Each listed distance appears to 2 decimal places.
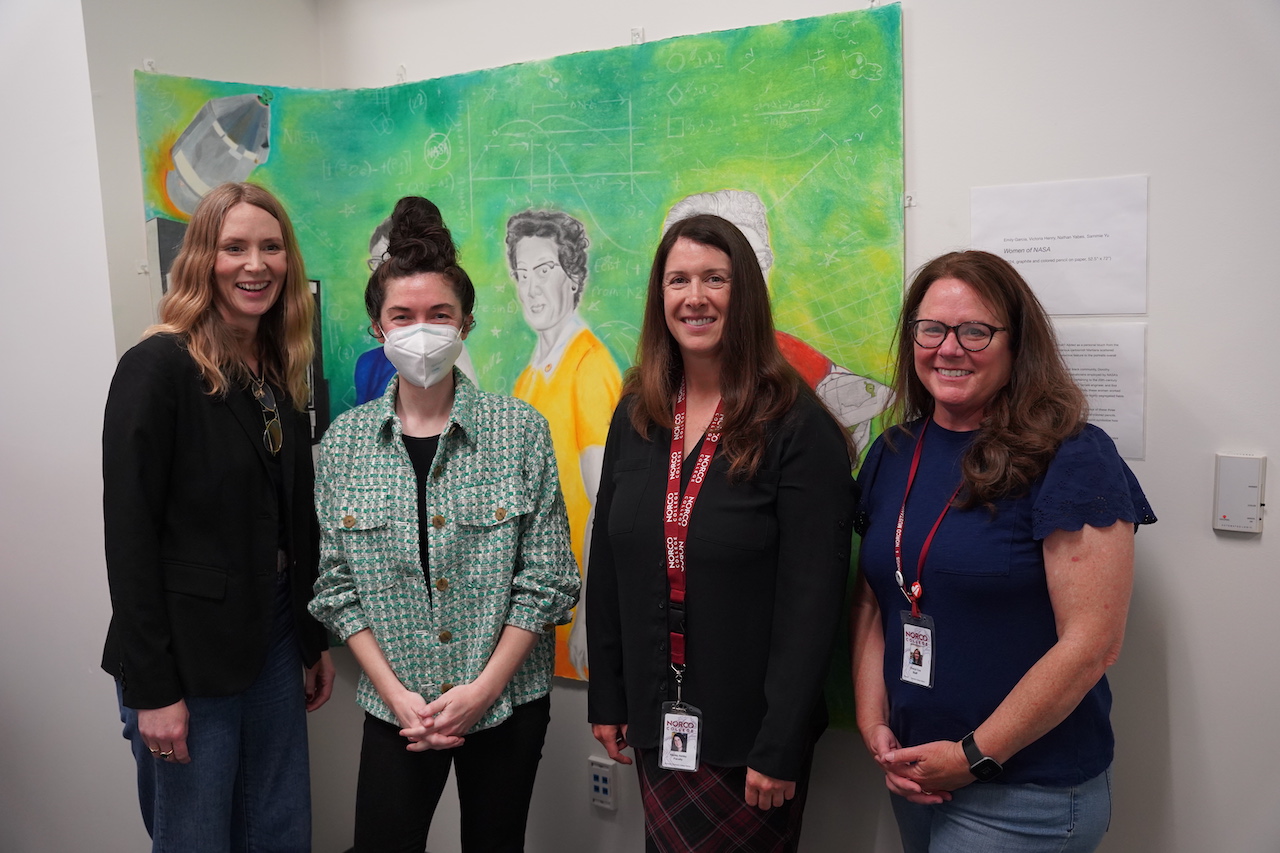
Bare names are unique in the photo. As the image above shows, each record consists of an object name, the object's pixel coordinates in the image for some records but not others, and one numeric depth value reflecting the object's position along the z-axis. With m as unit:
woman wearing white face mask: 1.74
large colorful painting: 1.98
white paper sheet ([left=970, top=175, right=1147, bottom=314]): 1.77
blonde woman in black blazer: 1.68
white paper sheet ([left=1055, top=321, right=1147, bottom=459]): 1.79
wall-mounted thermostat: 1.71
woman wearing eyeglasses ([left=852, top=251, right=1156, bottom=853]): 1.40
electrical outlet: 2.45
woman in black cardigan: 1.58
